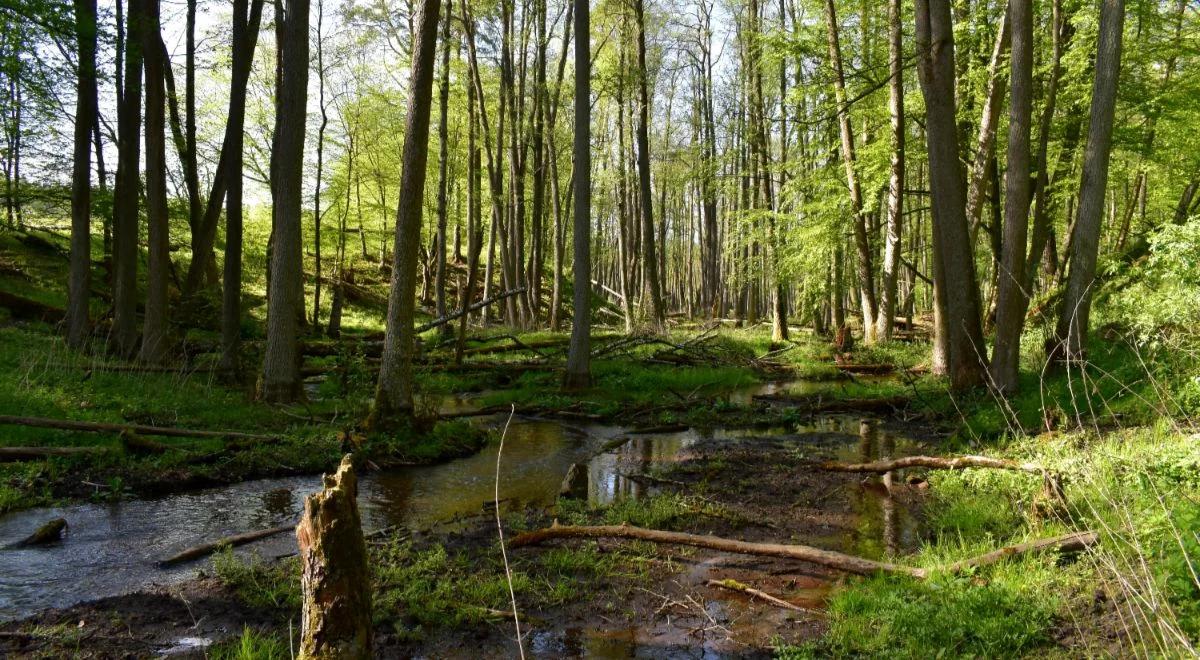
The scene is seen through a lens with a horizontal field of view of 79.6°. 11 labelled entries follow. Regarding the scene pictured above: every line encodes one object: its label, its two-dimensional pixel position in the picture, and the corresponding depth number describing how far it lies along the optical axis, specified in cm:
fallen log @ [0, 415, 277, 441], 870
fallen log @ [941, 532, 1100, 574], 491
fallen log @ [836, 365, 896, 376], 1782
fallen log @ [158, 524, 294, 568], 600
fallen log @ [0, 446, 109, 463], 833
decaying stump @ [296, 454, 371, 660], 353
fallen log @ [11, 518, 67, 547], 634
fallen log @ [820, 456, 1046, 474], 673
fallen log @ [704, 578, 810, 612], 513
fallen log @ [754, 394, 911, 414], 1303
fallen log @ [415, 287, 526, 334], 1430
